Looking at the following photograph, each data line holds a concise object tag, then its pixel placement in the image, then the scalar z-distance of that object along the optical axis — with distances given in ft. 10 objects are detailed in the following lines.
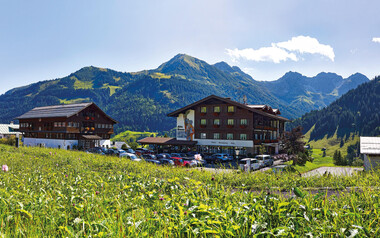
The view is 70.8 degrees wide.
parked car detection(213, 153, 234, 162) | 150.96
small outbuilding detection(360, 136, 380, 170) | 90.91
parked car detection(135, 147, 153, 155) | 189.66
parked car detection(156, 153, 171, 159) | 145.29
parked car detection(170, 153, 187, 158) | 155.94
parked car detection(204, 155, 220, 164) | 151.53
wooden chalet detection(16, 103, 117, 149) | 217.15
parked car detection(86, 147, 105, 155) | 168.96
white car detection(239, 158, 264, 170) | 112.12
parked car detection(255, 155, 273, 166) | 139.78
